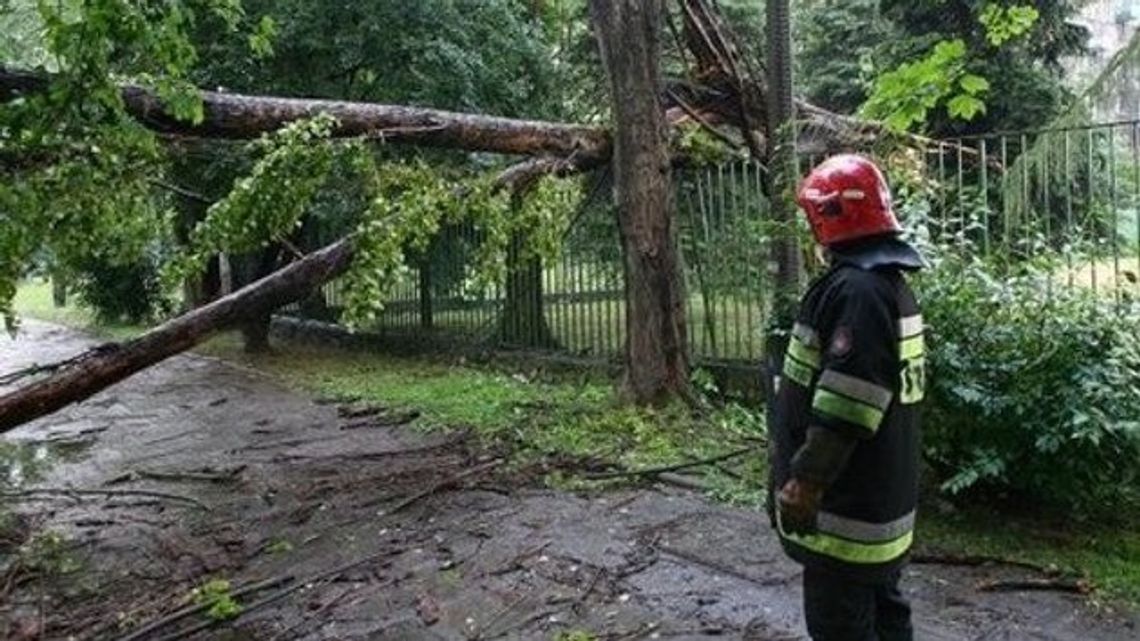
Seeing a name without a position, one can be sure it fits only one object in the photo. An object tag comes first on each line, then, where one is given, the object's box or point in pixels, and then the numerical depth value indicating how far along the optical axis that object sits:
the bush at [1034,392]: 4.48
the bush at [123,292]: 18.27
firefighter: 2.70
